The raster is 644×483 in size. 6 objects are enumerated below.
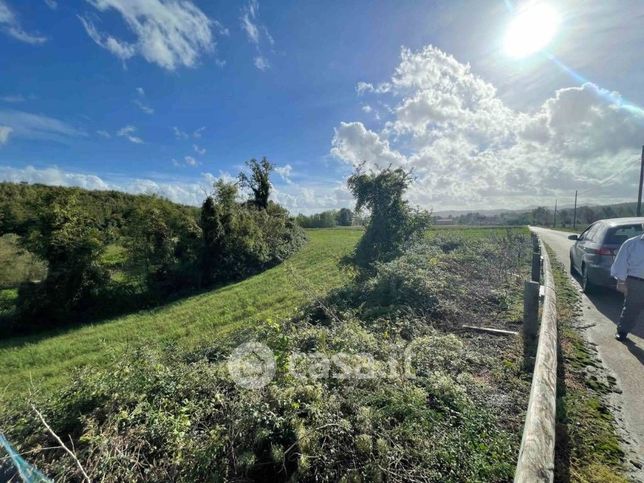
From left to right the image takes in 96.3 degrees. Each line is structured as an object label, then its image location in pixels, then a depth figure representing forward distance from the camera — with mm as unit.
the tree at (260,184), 24406
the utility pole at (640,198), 20719
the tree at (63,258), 10834
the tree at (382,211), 11195
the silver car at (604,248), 5680
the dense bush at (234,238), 15992
